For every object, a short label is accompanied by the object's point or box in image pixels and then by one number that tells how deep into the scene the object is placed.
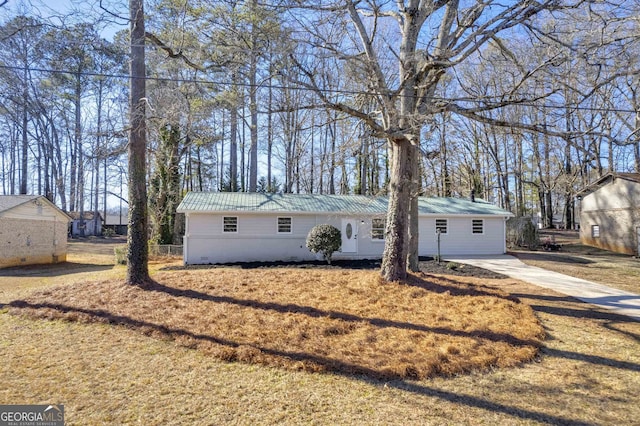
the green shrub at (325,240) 13.47
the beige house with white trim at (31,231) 14.48
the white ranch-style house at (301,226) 14.77
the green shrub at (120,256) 15.12
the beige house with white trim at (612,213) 17.78
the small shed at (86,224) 34.06
